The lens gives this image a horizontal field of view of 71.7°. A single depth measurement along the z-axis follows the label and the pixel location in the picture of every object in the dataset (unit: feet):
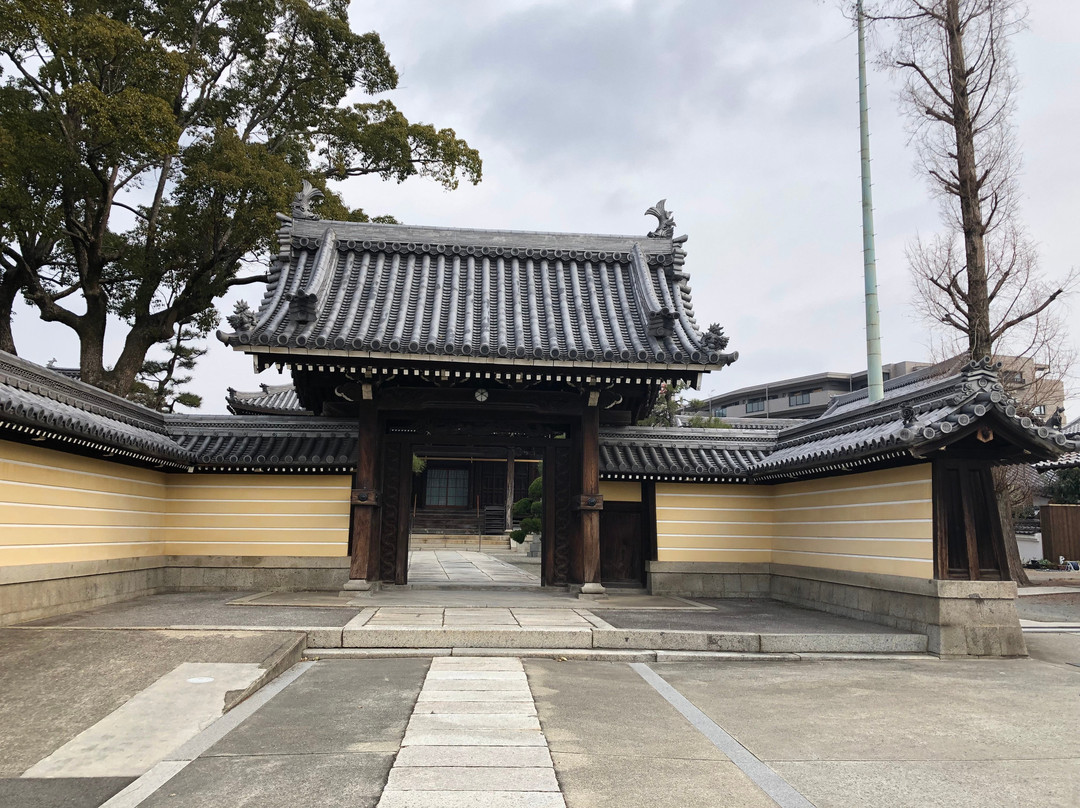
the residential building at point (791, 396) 205.57
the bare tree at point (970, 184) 52.19
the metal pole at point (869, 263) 54.80
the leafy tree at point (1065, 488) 94.22
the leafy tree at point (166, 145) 51.67
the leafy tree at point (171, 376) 79.66
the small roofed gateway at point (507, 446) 30.96
